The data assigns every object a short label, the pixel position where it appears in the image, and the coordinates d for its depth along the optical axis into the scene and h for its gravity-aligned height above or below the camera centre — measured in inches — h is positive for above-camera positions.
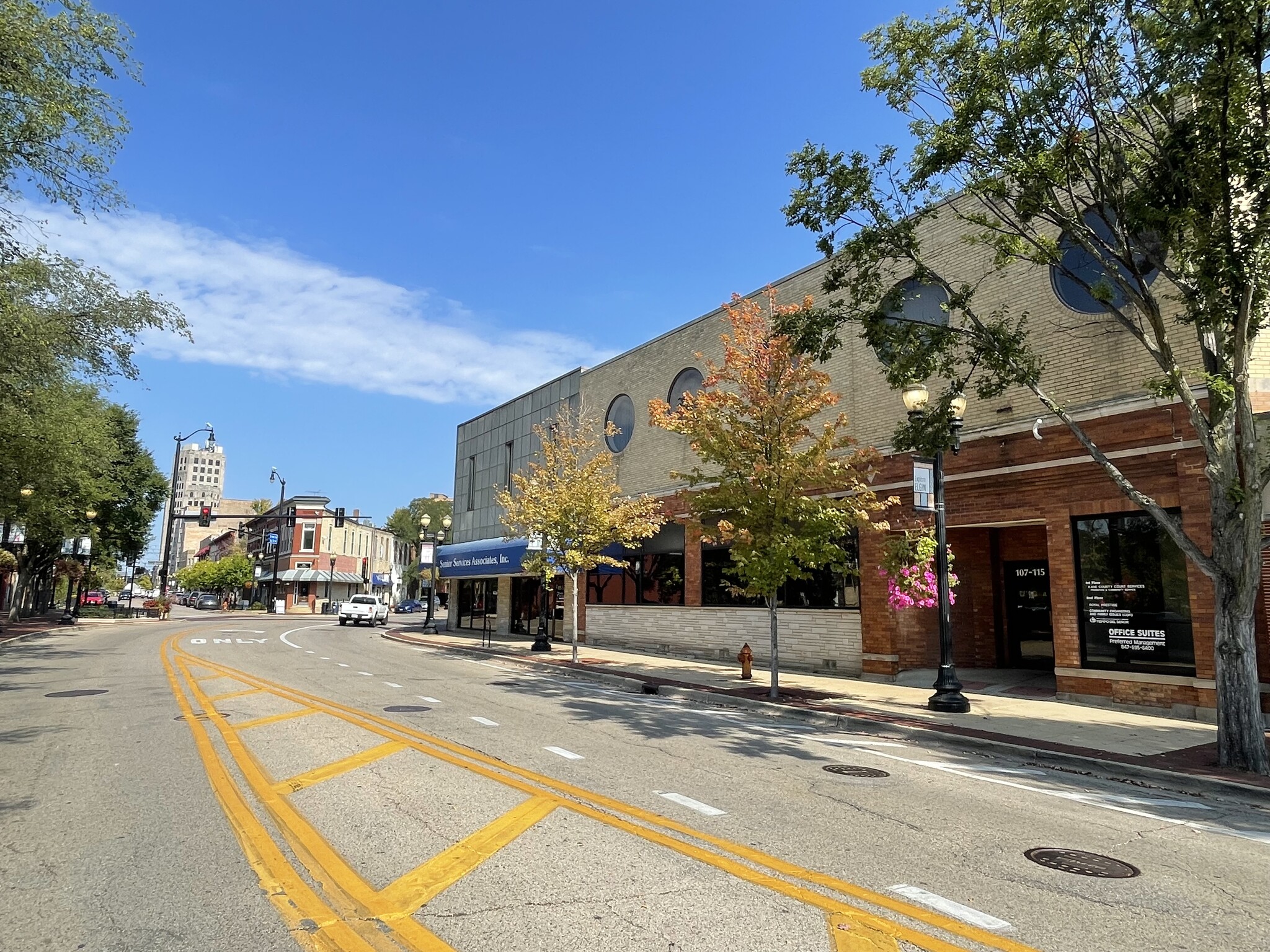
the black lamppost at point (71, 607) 1496.1 -68.9
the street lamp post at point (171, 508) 1717.5 +149.0
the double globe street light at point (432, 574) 1304.1 +12.0
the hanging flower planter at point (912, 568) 534.0 +15.2
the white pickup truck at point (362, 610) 1851.6 -74.8
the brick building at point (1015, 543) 489.4 +39.1
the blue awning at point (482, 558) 1121.4 +37.5
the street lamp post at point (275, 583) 2591.5 -19.8
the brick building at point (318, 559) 2827.3 +75.5
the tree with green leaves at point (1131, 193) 333.4 +198.8
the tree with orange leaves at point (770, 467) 556.7 +88.2
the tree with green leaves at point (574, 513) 855.1 +79.7
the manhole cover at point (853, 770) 327.9 -77.4
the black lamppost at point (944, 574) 491.5 +11.2
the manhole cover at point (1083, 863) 206.1 -73.7
